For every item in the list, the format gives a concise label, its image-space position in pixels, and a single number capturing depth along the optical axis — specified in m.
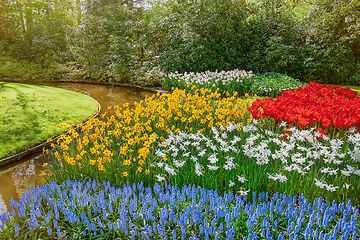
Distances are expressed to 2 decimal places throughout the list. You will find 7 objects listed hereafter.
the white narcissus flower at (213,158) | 2.64
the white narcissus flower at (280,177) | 2.45
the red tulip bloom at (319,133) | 3.06
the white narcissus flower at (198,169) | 2.69
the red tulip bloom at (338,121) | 3.41
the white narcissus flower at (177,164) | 2.86
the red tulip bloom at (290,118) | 3.57
